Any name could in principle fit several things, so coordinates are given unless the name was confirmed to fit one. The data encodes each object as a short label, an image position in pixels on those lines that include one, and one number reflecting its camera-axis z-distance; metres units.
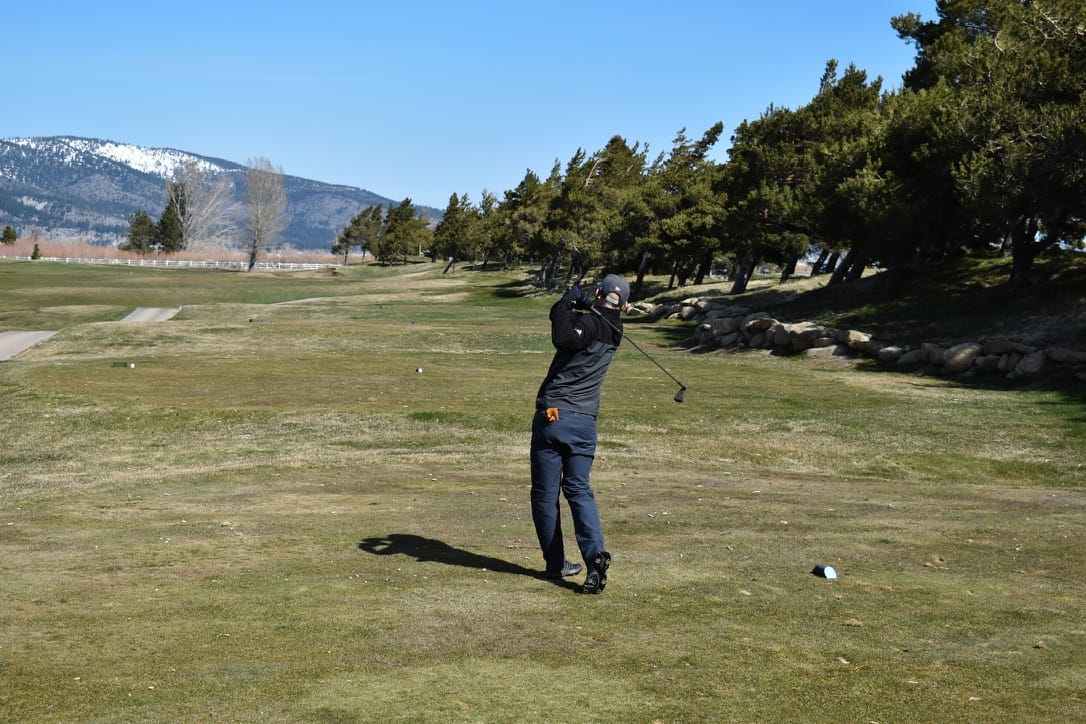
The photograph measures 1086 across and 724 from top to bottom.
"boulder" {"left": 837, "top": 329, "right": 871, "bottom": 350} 39.31
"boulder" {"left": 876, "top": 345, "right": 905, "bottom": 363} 37.38
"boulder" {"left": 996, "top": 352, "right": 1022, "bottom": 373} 32.12
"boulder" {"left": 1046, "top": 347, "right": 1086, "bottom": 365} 30.22
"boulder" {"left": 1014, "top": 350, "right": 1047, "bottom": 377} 31.05
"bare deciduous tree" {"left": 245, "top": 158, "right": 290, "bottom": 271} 167.00
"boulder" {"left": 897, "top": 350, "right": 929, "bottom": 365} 36.09
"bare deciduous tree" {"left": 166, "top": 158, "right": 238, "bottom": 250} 197.00
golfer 9.55
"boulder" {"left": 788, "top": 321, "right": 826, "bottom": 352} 41.25
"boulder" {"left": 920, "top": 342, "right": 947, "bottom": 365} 34.94
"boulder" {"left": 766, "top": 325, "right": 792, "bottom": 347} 42.22
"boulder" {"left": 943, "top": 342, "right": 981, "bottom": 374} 33.59
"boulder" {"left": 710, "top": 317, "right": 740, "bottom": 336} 46.78
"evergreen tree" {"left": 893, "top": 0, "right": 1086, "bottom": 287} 36.91
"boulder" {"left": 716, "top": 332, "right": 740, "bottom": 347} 45.94
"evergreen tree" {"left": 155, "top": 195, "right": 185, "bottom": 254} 198.12
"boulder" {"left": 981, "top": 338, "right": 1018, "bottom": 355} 32.69
